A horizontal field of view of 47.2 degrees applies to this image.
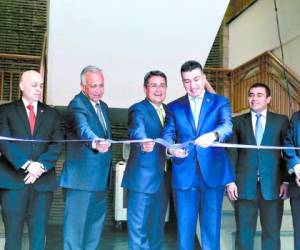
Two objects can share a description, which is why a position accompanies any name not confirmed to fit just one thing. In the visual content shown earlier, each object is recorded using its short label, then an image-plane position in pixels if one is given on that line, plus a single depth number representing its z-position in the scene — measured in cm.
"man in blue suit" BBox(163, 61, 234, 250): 197
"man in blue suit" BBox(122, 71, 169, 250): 215
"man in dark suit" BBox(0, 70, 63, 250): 211
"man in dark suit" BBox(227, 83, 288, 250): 229
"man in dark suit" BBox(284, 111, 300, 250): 220
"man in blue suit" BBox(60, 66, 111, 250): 215
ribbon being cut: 193
